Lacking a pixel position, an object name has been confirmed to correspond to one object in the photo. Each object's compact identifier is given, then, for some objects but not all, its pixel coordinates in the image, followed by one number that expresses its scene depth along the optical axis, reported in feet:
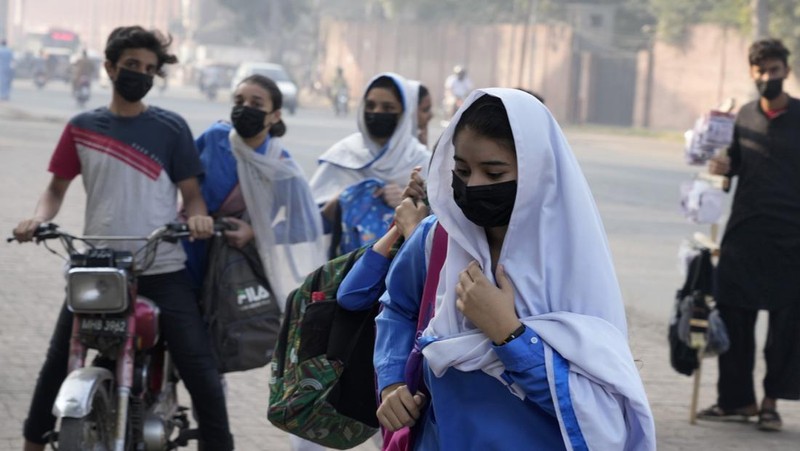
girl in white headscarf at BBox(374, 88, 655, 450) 9.00
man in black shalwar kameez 22.94
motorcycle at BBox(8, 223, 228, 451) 14.75
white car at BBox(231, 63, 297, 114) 137.18
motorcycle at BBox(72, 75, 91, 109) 122.62
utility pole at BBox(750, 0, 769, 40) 117.91
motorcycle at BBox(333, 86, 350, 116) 143.84
